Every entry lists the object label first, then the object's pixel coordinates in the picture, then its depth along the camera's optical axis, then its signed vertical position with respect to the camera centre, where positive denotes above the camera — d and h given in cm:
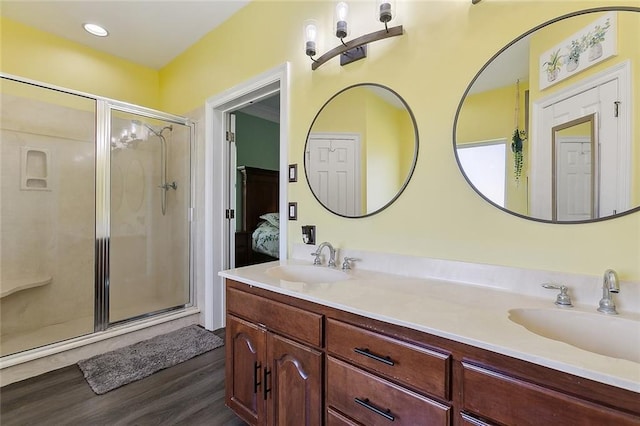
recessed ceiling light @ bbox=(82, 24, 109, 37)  245 +161
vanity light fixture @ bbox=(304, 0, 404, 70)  136 +94
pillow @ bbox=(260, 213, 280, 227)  358 -8
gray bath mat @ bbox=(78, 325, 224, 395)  180 -108
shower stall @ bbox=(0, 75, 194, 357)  228 -5
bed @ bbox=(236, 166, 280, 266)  334 -7
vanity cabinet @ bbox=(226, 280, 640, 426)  60 -48
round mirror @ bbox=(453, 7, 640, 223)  91 +34
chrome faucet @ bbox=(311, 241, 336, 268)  159 -25
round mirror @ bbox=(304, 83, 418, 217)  142 +35
